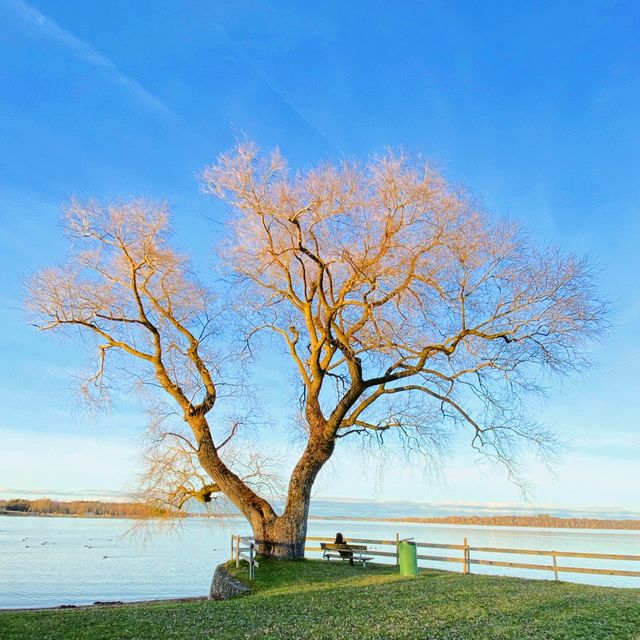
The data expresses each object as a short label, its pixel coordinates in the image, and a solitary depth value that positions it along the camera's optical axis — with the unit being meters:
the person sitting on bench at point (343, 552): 19.66
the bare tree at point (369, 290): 16.97
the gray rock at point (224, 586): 15.08
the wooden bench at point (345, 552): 19.55
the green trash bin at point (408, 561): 15.84
